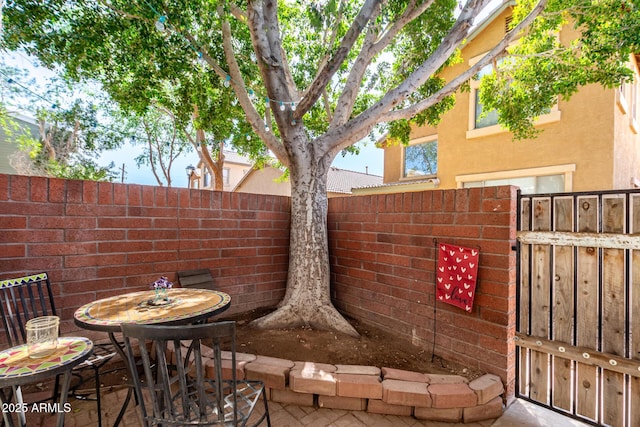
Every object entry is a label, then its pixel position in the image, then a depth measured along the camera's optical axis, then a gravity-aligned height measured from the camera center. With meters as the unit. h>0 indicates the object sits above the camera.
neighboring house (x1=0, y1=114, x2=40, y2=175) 11.37 +3.03
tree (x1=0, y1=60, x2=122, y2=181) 9.18 +3.52
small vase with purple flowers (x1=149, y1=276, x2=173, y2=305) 2.17 -0.60
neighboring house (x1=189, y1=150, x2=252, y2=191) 20.19 +3.61
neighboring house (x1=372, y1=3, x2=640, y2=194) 5.99 +1.94
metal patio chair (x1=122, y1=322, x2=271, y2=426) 1.21 -0.69
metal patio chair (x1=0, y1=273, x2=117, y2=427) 1.97 -0.86
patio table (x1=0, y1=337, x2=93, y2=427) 1.29 -0.72
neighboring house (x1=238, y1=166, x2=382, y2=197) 15.19 +2.30
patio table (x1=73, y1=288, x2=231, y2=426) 1.79 -0.64
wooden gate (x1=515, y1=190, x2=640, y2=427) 1.92 -0.59
